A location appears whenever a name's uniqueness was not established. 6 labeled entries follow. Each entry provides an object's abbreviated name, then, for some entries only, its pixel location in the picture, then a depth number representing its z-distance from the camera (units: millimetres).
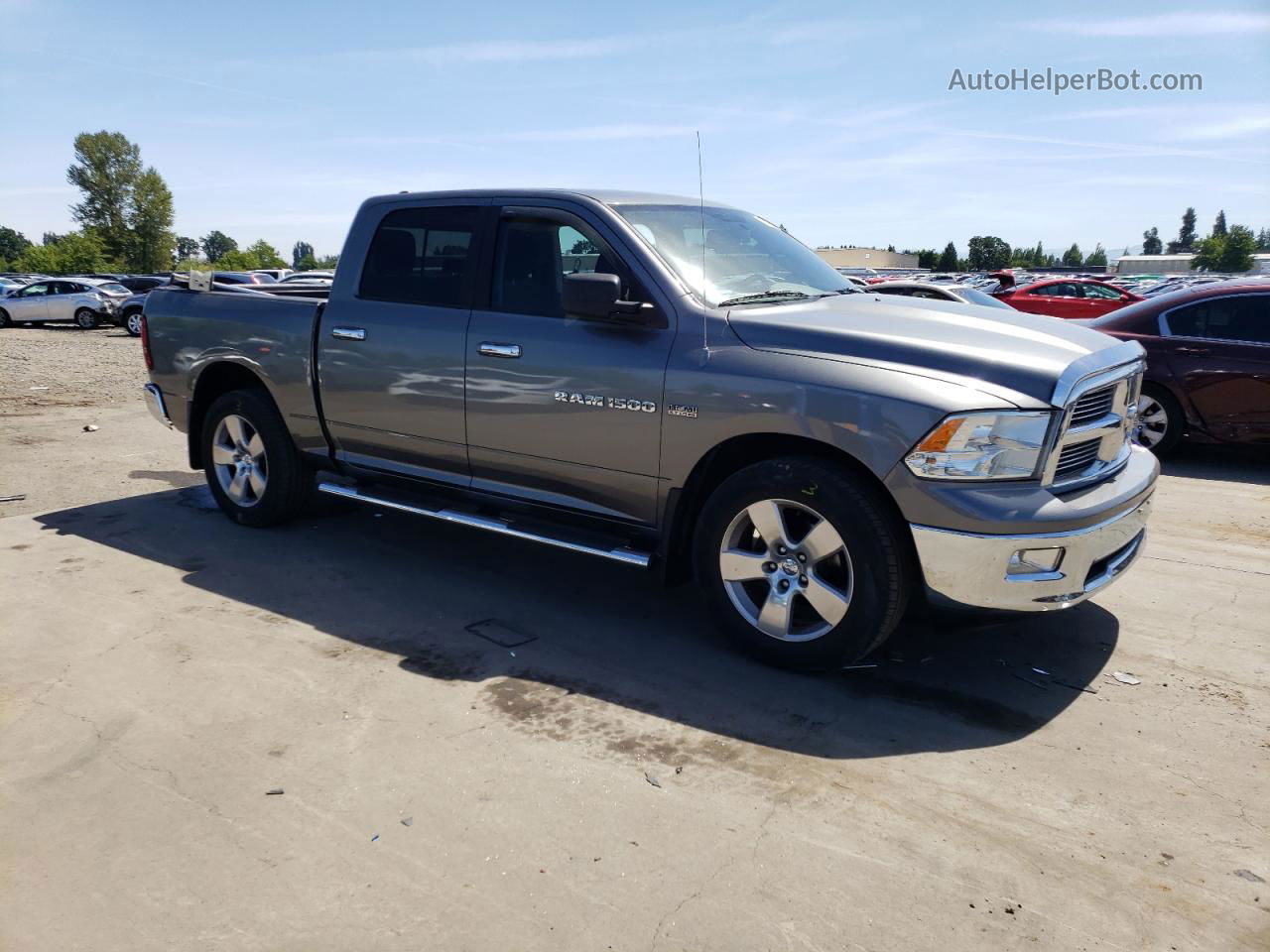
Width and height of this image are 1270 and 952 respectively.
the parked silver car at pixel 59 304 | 28594
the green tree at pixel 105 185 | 97375
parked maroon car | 8180
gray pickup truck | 3637
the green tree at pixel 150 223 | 98125
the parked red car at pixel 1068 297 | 17453
